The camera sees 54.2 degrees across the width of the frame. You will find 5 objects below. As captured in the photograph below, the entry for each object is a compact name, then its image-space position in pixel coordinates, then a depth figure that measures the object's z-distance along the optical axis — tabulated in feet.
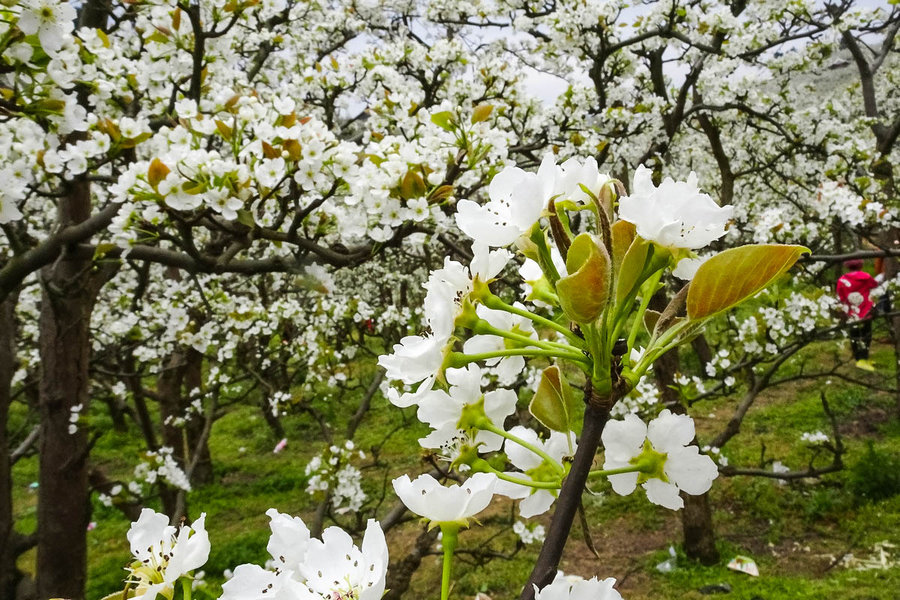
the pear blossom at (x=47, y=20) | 1.75
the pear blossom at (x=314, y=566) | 0.81
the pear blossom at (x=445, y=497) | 0.85
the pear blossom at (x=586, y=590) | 0.80
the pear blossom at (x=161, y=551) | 0.90
